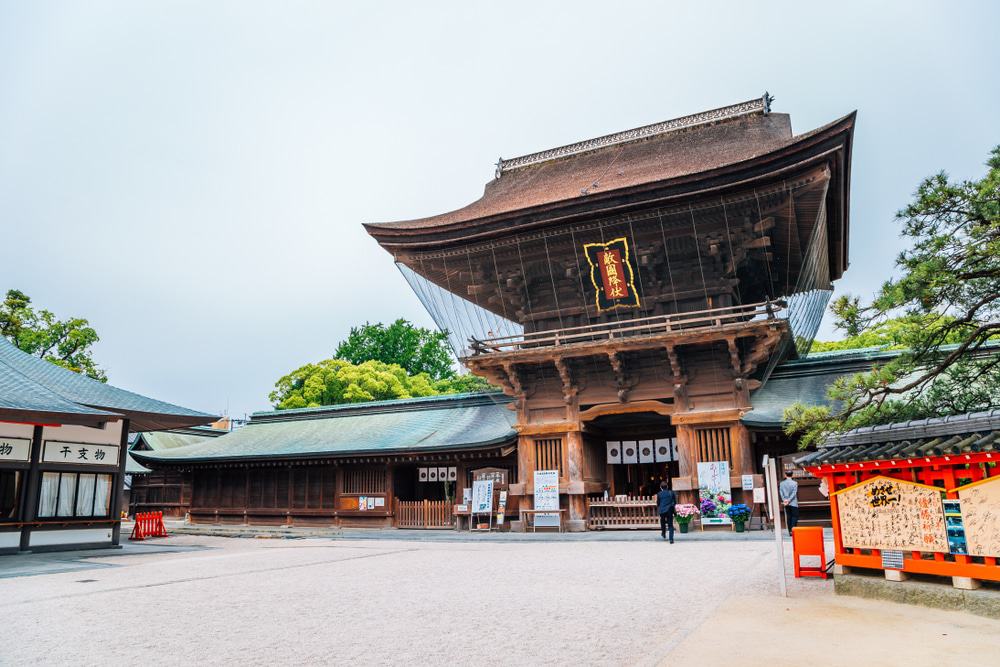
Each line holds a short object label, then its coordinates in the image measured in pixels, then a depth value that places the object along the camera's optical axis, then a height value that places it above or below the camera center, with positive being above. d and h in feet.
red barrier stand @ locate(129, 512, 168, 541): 64.46 -4.21
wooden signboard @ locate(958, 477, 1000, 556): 21.17 -1.53
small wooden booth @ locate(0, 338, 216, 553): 44.47 +2.50
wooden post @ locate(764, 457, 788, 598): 23.79 -1.16
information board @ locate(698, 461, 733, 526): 58.65 -1.60
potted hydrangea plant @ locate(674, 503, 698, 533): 57.93 -3.36
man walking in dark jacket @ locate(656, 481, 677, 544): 49.80 -2.37
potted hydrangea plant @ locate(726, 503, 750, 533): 55.21 -3.48
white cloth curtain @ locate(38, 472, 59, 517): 49.16 -0.73
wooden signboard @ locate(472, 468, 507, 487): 71.31 +0.19
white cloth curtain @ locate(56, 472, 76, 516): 50.49 -0.64
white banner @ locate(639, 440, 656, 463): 71.00 +2.42
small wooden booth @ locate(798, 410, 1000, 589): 21.52 -0.96
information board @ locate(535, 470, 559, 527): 64.49 -1.75
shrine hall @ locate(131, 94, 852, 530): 58.59 +14.79
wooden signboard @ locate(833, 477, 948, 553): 23.17 -1.68
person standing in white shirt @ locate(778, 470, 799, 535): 44.78 -1.76
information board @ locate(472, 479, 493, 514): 69.00 -1.96
